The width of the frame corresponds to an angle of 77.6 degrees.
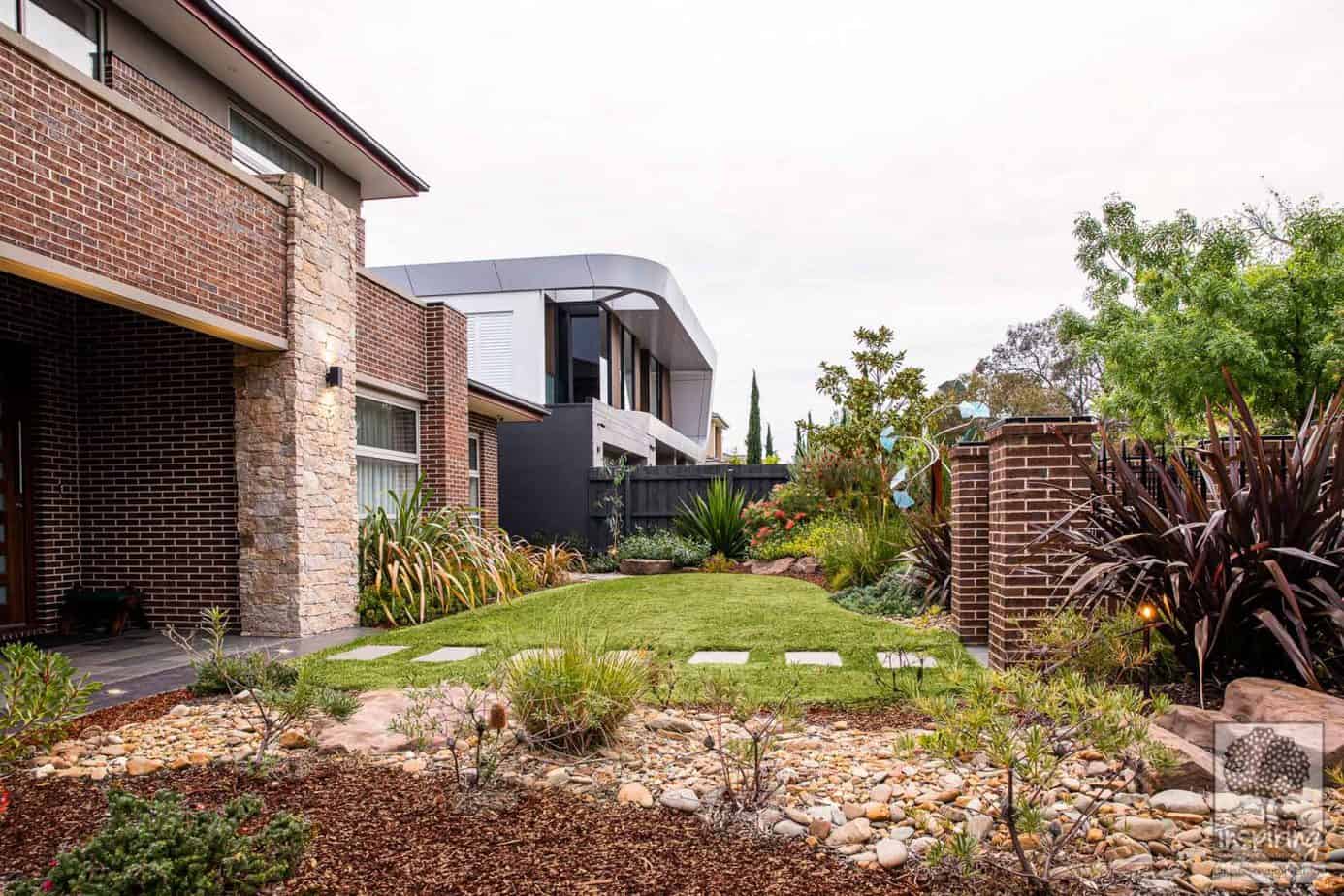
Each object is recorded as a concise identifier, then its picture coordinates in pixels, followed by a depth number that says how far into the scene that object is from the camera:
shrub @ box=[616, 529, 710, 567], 13.12
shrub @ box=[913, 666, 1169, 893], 2.19
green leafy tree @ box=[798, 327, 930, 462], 12.83
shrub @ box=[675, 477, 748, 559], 13.33
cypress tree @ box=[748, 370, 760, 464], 31.25
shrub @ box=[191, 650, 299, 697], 4.13
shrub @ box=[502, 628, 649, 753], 3.35
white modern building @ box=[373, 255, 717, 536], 15.44
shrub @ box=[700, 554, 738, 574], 12.62
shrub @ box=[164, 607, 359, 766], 3.54
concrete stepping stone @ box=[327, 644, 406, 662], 6.02
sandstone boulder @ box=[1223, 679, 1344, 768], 2.80
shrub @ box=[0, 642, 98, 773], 3.23
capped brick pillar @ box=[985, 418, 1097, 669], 4.86
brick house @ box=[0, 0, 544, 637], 6.64
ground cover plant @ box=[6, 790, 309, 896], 2.00
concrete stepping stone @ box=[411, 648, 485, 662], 5.77
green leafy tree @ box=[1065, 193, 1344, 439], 15.09
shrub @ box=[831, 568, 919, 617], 7.31
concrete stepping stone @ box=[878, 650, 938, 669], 5.06
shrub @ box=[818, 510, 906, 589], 8.85
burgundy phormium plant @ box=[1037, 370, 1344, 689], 3.56
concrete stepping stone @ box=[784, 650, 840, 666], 5.21
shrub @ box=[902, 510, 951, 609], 7.01
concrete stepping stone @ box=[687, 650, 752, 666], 5.27
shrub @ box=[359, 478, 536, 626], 8.12
